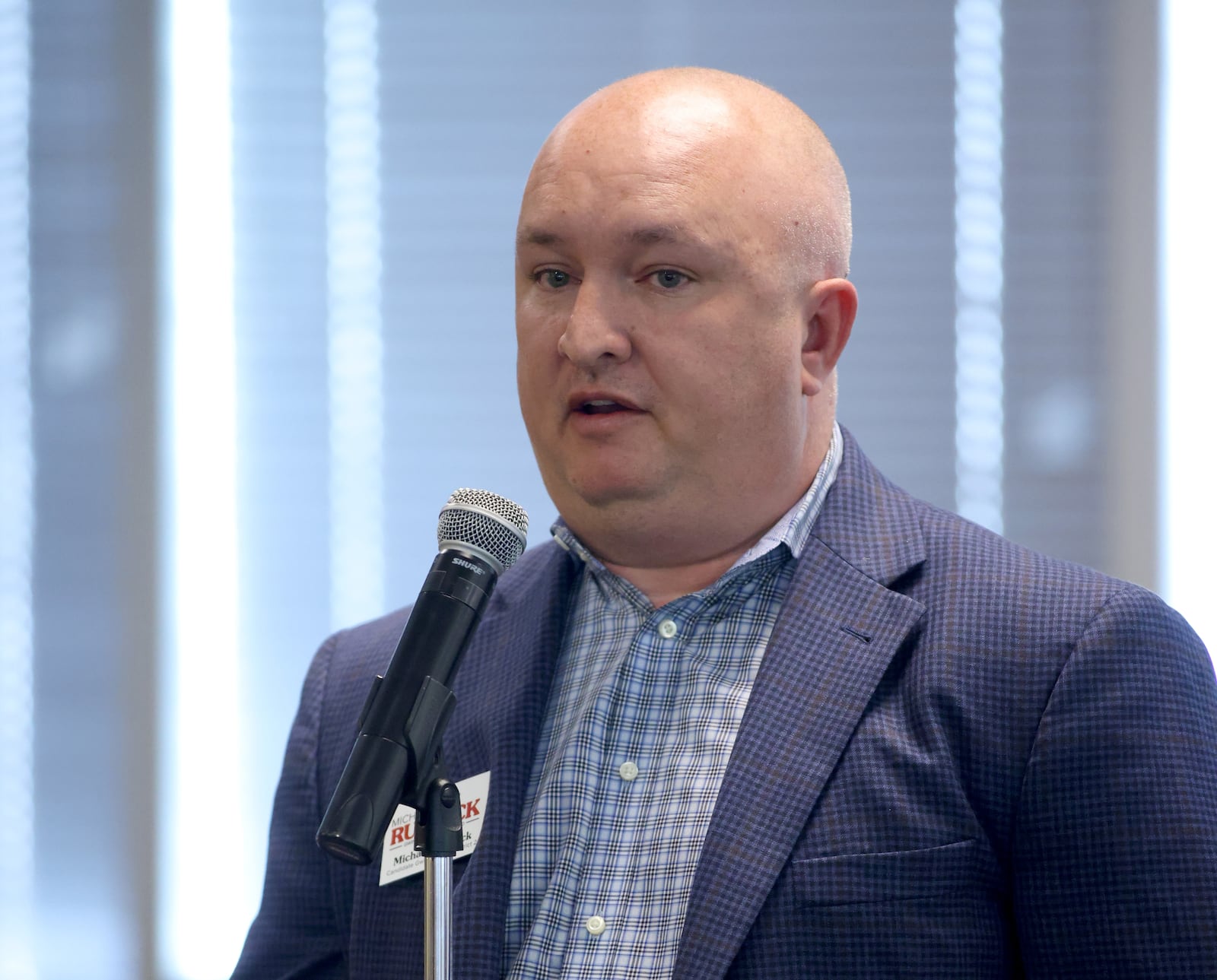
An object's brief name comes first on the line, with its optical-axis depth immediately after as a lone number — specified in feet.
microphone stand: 9.21
